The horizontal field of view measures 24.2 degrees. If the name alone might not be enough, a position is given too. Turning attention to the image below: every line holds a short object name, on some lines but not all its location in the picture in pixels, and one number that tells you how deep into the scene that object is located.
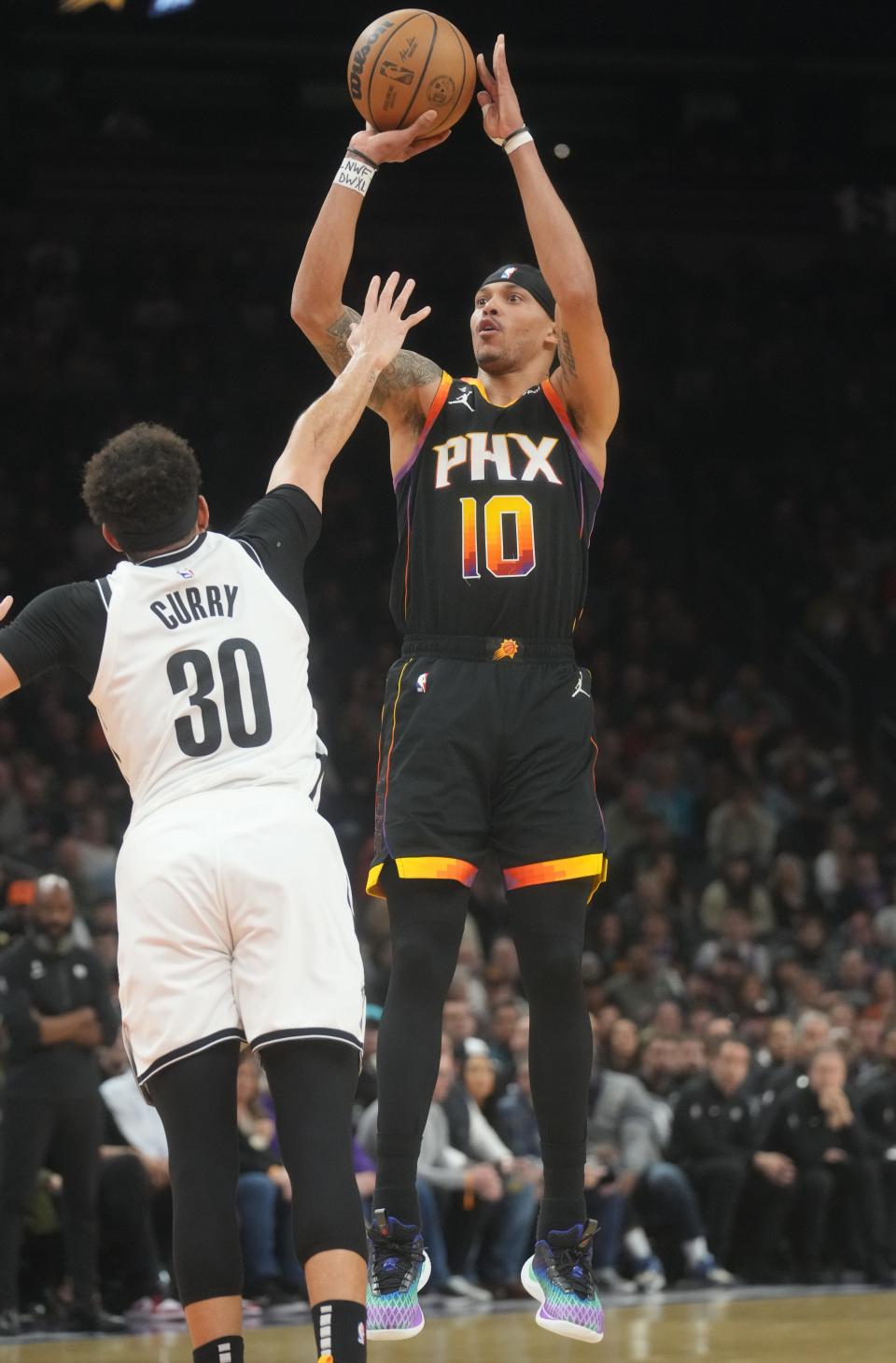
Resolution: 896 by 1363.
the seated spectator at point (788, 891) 16.50
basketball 6.35
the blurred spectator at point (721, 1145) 13.16
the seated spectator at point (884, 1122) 13.75
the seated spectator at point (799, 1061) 13.52
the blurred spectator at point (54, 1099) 10.80
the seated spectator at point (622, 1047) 13.33
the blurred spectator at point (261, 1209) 11.60
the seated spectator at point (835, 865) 16.92
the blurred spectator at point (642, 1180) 12.73
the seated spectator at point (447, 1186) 12.02
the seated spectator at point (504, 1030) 12.95
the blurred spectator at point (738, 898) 16.23
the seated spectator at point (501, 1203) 12.23
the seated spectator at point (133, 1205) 11.39
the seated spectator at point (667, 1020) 13.69
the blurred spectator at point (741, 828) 17.12
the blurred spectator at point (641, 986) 14.54
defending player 4.87
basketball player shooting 6.07
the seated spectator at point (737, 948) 15.31
